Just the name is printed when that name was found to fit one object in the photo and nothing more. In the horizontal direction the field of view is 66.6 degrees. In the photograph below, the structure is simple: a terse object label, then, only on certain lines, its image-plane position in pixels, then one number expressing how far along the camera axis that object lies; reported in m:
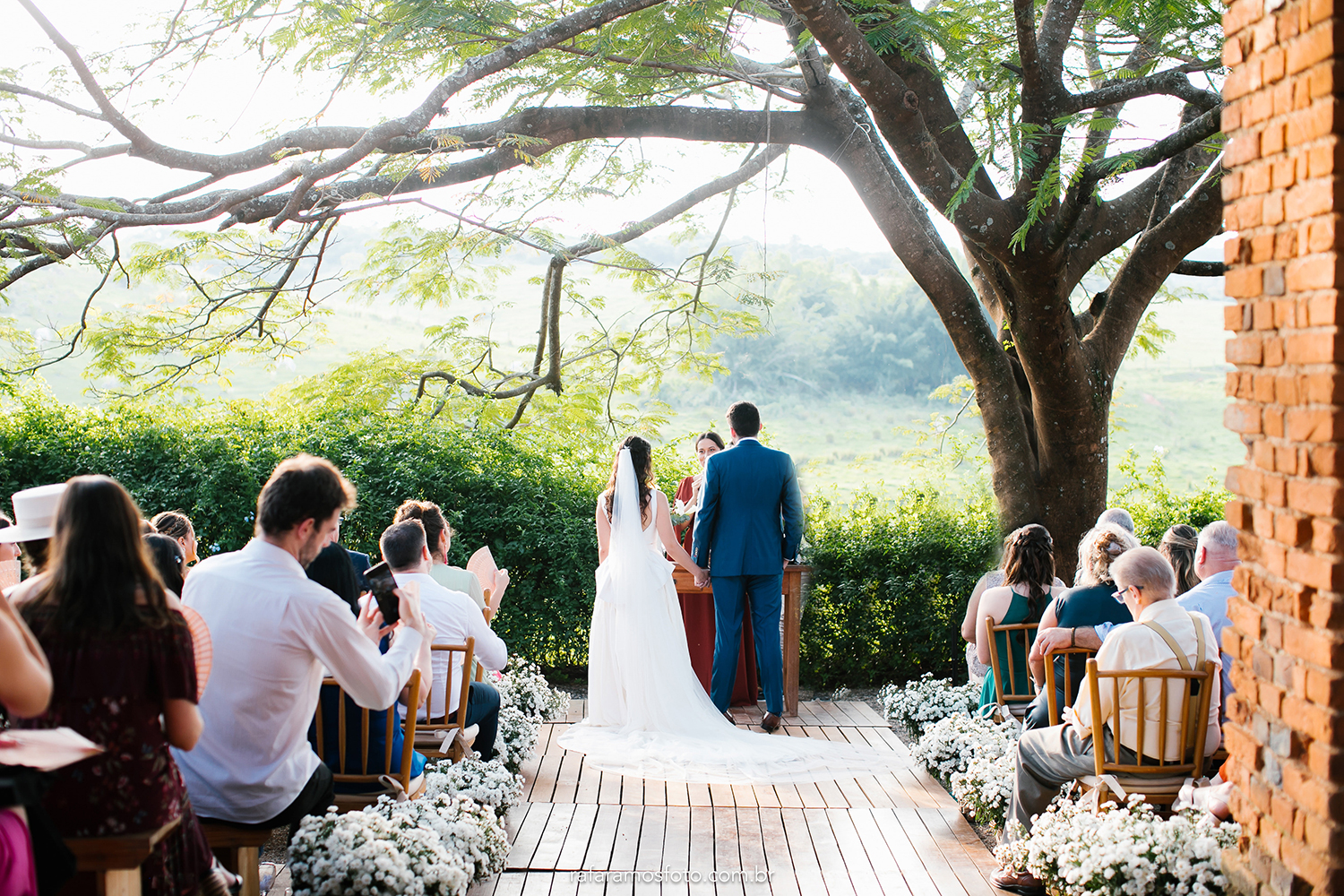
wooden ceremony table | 7.00
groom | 6.70
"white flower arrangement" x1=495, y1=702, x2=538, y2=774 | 5.40
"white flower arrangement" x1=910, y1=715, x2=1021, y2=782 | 4.96
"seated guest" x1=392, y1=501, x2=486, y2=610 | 5.18
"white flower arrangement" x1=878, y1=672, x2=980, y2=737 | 6.18
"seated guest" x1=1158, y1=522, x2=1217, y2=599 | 5.17
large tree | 5.54
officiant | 7.32
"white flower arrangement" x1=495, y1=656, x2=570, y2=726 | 6.36
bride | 6.12
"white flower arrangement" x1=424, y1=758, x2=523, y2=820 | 4.32
